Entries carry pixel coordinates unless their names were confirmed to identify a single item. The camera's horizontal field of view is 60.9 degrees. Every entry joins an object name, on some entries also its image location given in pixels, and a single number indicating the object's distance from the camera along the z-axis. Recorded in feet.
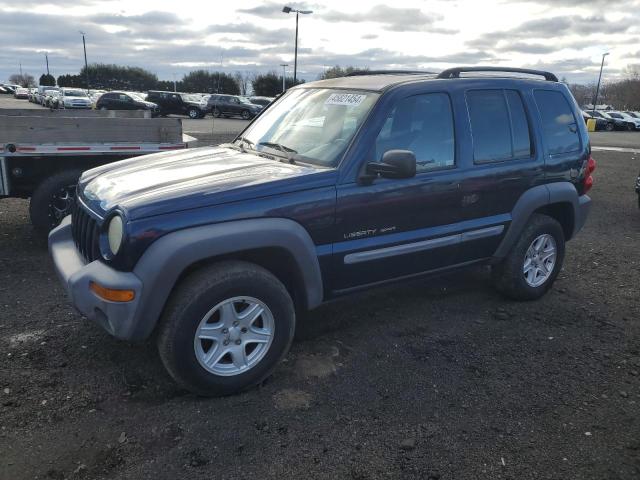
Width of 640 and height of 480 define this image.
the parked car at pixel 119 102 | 99.91
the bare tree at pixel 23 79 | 383.00
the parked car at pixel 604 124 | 122.83
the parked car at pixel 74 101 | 118.85
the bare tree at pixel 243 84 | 241.14
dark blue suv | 9.83
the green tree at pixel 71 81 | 274.75
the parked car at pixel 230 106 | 114.73
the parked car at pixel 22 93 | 207.88
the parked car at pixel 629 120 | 122.31
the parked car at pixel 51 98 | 117.86
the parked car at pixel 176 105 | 112.47
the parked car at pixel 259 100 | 122.46
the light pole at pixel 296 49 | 110.53
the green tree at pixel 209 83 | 228.84
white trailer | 19.35
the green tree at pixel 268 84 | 190.39
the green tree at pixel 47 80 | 290.56
